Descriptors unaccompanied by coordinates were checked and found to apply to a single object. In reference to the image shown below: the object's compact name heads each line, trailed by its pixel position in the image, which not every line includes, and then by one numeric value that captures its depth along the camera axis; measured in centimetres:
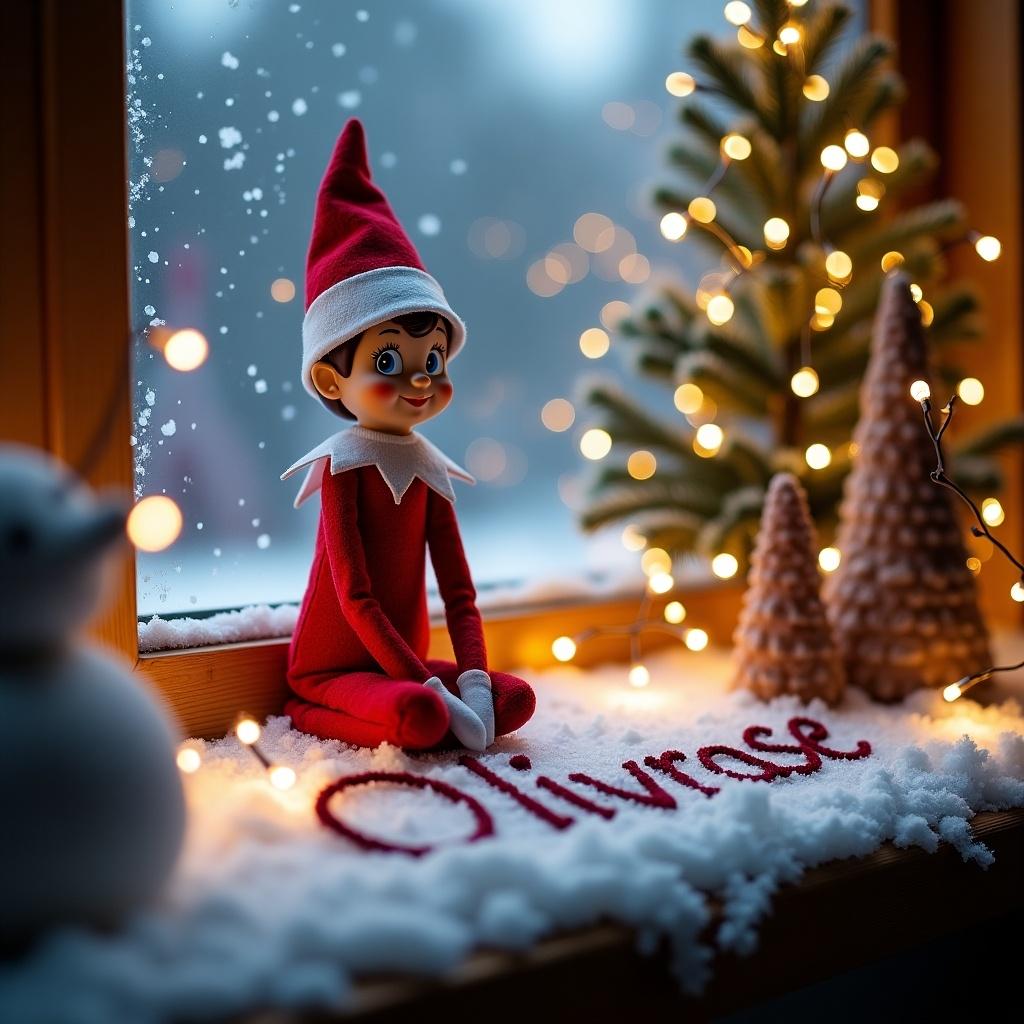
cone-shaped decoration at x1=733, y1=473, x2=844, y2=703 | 50
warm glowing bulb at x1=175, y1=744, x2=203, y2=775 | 43
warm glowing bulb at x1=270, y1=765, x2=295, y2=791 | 42
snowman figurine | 34
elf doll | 45
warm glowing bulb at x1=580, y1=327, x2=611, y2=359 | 62
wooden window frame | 43
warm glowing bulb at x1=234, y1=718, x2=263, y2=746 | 42
